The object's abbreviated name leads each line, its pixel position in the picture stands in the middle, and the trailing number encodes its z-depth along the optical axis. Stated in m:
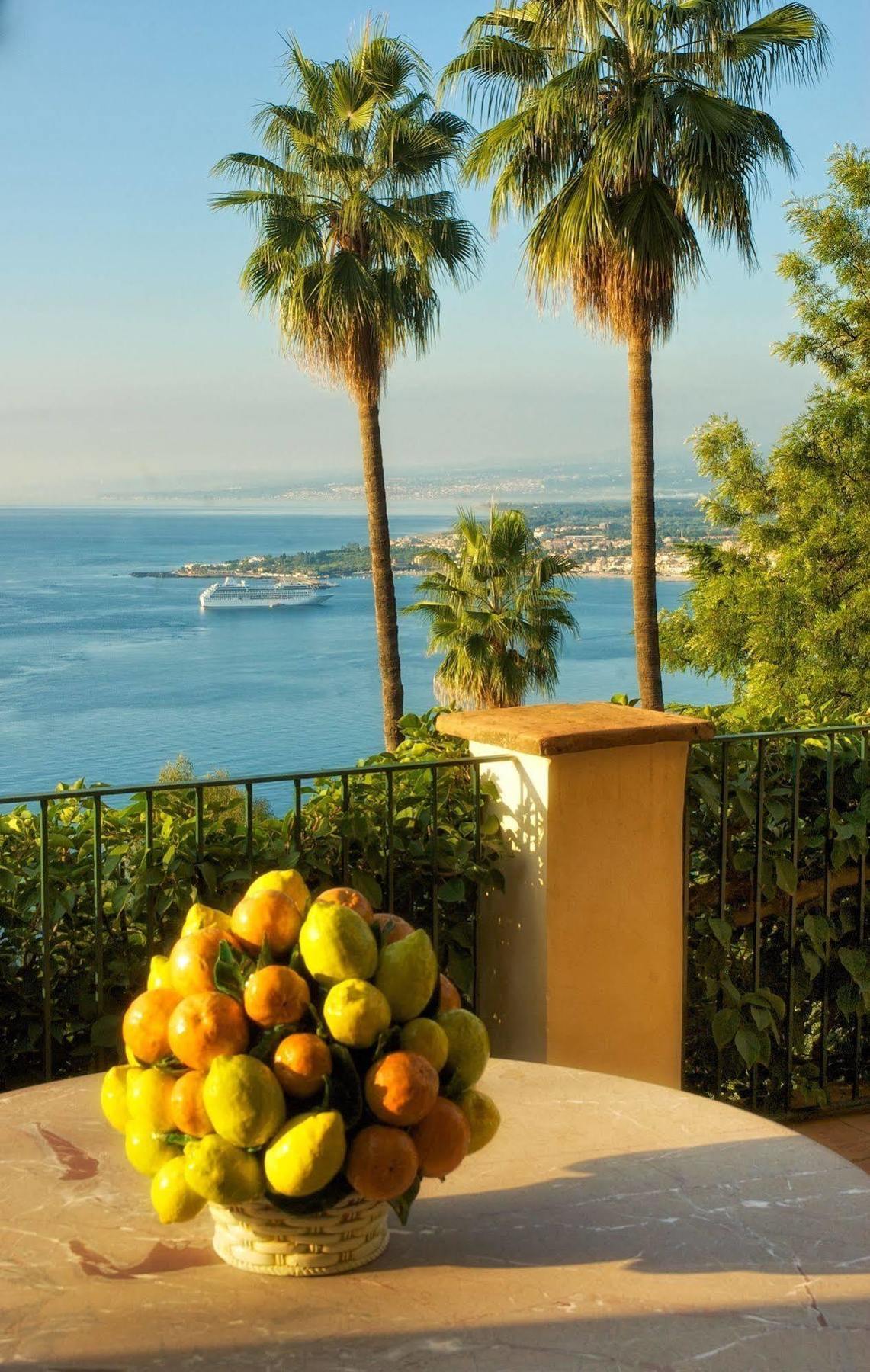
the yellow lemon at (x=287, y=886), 1.27
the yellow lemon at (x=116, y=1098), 1.22
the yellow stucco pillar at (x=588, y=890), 2.59
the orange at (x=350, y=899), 1.22
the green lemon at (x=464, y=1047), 1.19
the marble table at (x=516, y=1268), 1.07
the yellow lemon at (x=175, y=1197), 1.13
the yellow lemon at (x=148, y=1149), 1.16
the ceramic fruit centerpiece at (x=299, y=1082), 1.09
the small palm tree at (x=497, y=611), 22.38
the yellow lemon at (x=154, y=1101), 1.15
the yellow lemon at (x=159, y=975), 1.22
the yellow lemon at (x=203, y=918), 1.28
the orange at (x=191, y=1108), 1.11
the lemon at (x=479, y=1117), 1.20
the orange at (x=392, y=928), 1.22
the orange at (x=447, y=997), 1.21
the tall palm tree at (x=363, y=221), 18.38
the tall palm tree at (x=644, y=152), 15.39
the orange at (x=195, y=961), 1.18
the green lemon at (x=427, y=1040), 1.14
